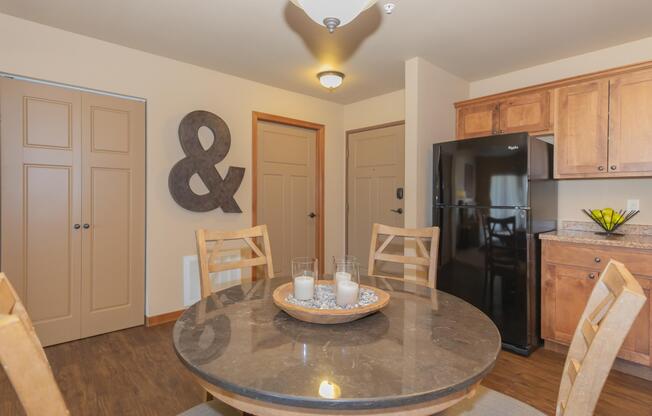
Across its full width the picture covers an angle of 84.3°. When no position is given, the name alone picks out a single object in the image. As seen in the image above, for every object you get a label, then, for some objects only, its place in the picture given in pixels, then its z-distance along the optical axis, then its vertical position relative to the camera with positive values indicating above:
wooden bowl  1.09 -0.33
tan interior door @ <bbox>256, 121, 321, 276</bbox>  3.96 +0.18
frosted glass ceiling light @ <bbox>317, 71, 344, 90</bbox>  3.34 +1.19
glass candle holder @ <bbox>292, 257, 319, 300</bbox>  1.26 -0.26
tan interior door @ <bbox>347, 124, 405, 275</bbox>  4.09 +0.25
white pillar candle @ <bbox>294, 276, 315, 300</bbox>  1.26 -0.29
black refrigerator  2.58 -0.13
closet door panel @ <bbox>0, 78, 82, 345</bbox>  2.52 +0.02
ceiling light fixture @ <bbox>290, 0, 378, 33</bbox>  1.36 +0.76
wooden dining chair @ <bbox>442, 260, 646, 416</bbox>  0.72 -0.31
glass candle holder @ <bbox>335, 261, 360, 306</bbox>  1.20 -0.26
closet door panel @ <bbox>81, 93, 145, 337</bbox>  2.83 -0.07
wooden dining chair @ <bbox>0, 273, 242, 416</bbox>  0.58 -0.28
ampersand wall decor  3.18 +0.33
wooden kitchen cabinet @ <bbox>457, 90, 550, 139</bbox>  2.94 +0.79
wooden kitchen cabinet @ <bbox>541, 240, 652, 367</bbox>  2.26 -0.56
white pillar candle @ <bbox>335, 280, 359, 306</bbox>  1.19 -0.29
